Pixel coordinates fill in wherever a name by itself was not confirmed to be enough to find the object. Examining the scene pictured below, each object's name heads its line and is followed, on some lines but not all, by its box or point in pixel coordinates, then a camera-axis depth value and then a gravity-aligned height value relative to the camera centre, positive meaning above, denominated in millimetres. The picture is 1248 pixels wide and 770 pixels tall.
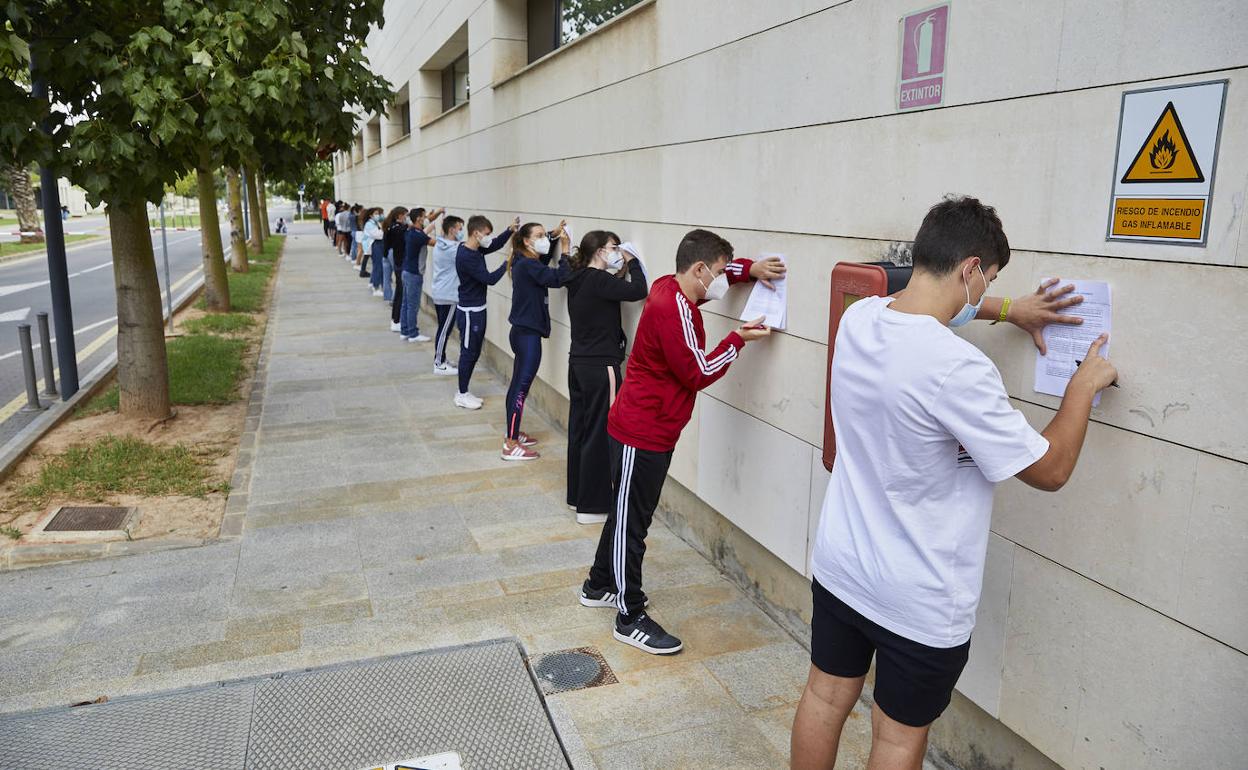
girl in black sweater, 5672 -859
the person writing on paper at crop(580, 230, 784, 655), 3994 -847
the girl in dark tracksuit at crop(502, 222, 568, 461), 6781 -780
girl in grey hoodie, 10742 -947
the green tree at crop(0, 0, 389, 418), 5883 +849
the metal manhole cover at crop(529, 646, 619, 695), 3941 -2059
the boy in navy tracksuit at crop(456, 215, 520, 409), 8273 -730
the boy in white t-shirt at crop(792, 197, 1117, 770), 2160 -613
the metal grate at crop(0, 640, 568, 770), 3408 -2060
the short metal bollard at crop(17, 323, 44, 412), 8570 -1559
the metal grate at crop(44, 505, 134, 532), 5641 -1992
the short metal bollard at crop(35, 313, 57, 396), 9031 -1524
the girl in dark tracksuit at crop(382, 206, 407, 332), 13539 -515
